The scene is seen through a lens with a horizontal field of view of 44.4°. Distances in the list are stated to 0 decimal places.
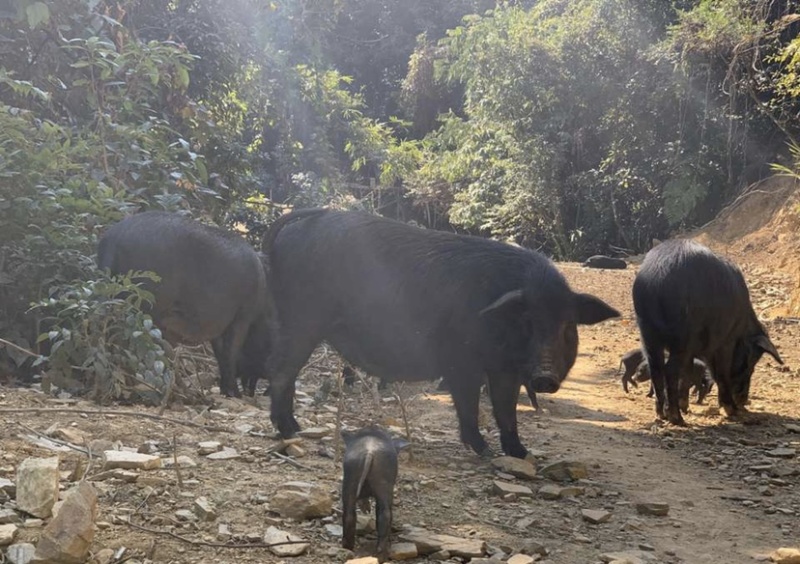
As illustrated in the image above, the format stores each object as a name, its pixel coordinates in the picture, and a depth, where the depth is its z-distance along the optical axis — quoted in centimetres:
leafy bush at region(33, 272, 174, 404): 600
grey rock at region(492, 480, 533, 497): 481
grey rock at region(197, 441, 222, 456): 486
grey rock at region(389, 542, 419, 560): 379
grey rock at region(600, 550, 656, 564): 383
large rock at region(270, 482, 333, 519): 399
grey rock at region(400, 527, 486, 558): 384
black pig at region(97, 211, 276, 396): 705
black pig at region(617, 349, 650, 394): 886
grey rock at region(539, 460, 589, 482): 529
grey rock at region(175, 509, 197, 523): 385
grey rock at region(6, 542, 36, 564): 329
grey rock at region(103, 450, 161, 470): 426
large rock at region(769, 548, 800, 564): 404
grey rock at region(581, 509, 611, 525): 453
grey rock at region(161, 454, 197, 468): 452
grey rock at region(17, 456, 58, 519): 360
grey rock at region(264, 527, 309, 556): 364
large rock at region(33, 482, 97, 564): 324
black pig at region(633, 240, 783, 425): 729
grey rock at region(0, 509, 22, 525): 352
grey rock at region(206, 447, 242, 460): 480
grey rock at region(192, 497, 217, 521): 386
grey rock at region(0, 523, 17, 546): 337
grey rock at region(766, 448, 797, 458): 626
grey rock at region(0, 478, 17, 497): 378
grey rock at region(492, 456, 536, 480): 521
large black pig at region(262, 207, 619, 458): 555
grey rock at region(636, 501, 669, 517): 472
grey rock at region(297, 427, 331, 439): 566
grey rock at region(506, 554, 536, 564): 377
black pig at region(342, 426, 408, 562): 379
